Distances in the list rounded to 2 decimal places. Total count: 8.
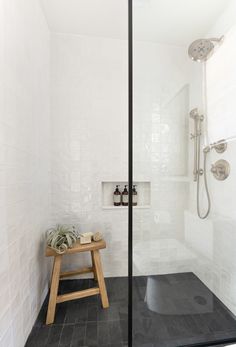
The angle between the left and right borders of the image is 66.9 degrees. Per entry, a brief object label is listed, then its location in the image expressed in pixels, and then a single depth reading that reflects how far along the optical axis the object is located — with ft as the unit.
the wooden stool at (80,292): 3.99
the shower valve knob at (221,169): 4.25
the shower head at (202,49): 4.24
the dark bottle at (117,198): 5.70
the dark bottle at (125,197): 5.74
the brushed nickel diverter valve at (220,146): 4.26
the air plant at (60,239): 4.19
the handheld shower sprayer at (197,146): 4.38
